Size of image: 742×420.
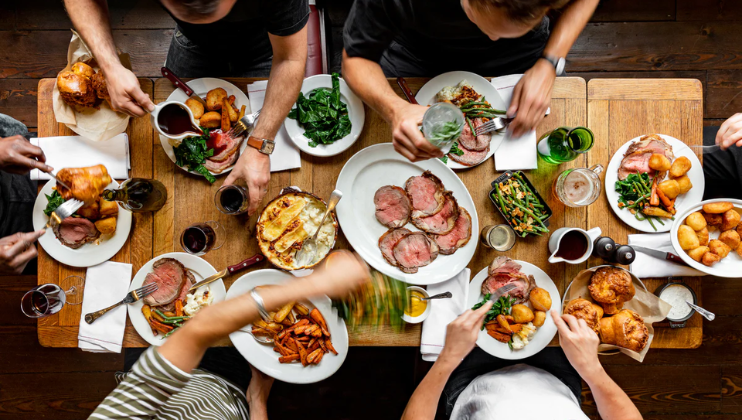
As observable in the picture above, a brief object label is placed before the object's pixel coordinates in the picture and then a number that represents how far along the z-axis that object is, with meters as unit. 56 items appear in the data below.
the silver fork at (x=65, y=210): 1.78
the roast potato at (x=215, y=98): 1.98
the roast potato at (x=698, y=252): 1.92
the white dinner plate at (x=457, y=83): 2.01
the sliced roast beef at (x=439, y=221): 2.01
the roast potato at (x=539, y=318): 1.99
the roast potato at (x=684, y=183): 2.01
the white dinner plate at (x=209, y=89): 1.98
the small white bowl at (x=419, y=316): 1.98
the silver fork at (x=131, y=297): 1.93
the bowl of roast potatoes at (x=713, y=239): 1.92
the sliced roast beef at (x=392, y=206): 2.02
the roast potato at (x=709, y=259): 1.90
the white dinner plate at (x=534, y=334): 2.01
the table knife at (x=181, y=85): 1.97
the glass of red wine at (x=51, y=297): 1.90
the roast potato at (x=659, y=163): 1.99
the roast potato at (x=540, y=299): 1.97
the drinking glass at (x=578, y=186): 1.95
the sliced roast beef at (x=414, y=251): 1.99
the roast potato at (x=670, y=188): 2.00
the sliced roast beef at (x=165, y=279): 1.94
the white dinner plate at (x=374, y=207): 2.00
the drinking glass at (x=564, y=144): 1.92
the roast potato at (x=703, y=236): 1.96
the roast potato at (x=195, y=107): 1.96
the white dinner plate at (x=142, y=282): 1.95
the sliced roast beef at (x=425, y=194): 2.01
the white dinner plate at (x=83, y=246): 1.94
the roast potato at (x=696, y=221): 1.95
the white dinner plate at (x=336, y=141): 1.99
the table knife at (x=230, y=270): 1.96
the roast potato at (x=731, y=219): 1.95
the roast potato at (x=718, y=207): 1.94
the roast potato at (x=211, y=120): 1.96
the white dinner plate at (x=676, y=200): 2.04
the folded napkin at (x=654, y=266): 2.02
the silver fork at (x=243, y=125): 1.95
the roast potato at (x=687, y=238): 1.93
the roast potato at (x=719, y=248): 1.93
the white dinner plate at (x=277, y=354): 1.96
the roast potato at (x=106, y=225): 1.93
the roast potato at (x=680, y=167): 2.00
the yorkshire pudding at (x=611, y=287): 1.97
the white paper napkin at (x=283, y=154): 2.02
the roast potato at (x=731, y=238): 1.94
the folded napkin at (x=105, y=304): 1.97
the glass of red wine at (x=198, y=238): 1.94
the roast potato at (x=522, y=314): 1.98
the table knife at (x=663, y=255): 2.01
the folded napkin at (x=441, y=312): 2.02
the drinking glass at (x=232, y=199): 1.89
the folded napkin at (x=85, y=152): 1.98
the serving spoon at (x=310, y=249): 1.93
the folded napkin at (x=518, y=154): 2.04
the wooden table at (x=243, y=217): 2.00
